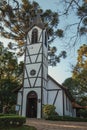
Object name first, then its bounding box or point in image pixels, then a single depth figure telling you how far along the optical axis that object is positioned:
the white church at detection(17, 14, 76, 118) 27.61
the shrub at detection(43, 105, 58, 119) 25.12
